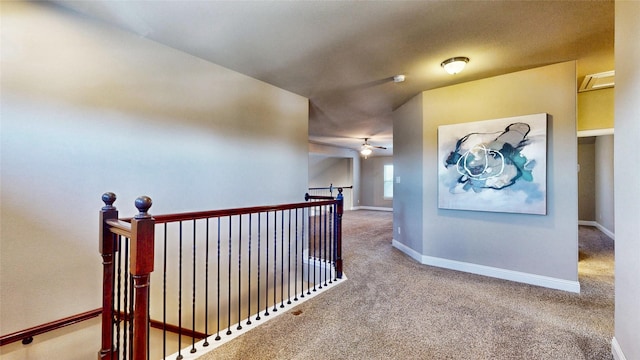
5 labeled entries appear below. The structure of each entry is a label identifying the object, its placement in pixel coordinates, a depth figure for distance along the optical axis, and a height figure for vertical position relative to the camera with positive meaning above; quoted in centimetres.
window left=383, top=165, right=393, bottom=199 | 1080 +7
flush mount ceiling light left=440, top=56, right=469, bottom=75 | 283 +127
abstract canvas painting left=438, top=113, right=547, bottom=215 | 305 +21
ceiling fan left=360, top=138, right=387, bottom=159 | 742 +92
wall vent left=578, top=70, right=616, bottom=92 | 320 +129
